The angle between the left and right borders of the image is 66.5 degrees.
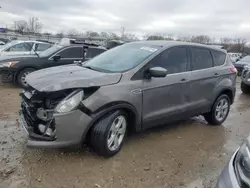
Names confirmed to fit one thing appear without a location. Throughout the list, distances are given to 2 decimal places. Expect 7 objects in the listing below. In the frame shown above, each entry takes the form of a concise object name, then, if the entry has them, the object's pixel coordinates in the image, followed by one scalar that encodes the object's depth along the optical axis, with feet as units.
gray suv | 7.82
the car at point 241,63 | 35.10
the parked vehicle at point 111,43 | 29.26
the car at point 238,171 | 4.45
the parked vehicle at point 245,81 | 22.73
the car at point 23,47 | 29.10
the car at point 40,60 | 19.48
